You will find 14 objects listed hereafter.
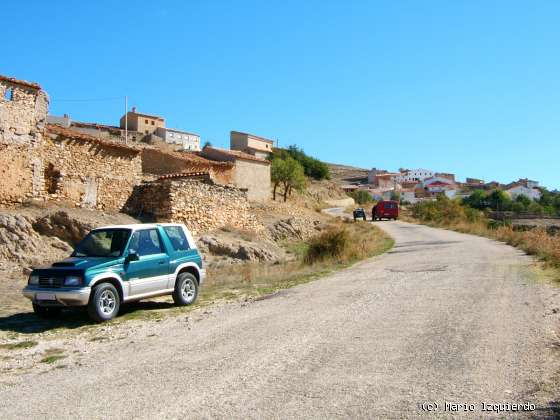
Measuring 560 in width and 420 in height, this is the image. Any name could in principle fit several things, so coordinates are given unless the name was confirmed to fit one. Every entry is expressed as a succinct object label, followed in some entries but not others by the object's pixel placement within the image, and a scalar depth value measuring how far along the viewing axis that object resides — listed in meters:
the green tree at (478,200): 92.74
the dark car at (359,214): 52.09
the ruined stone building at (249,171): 41.31
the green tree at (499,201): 90.41
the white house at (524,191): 129.31
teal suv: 9.34
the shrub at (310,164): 86.00
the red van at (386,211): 53.94
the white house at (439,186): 129.25
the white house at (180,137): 77.16
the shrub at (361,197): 93.58
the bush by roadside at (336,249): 19.34
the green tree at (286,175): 56.90
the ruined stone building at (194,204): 23.17
